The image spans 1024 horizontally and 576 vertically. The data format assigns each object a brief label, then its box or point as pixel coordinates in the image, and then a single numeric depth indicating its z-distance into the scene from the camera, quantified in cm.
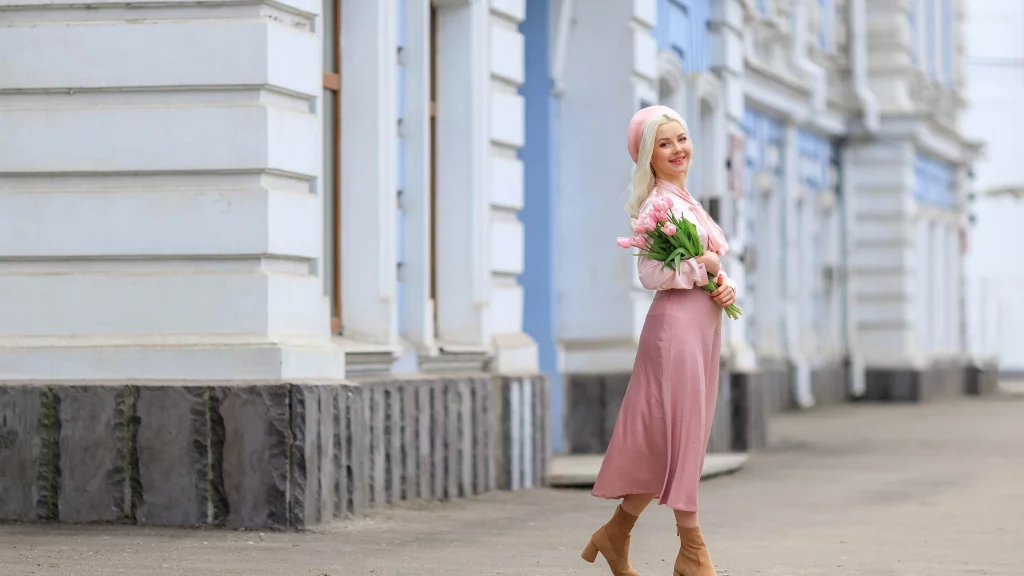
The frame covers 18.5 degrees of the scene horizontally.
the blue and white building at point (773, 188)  2285
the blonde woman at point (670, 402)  1056
